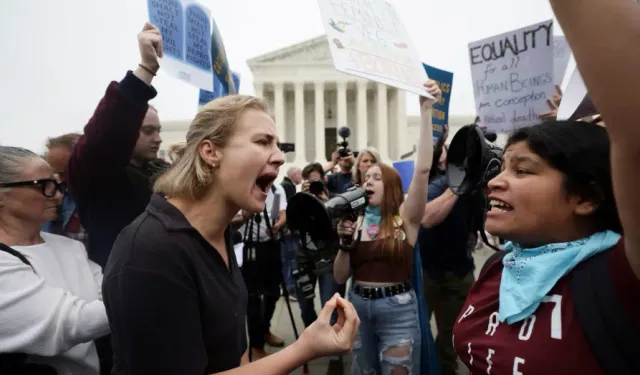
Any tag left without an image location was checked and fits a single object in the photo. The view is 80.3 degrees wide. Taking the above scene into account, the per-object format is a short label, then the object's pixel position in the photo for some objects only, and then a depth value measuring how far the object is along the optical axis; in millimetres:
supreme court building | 34969
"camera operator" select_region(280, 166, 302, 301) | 5258
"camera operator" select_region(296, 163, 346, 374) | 1865
